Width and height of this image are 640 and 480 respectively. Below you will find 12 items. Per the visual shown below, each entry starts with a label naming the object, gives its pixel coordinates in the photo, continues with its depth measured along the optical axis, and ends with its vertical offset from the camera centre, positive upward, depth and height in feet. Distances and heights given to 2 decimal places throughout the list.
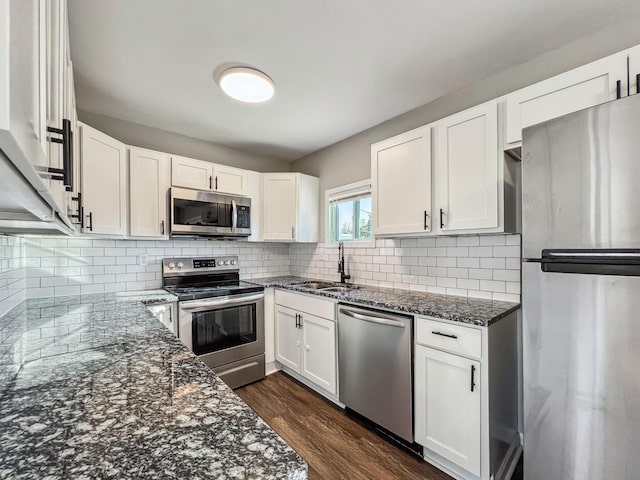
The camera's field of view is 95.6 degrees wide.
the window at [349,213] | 10.00 +1.00
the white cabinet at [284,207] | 10.85 +1.24
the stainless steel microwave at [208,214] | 8.70 +0.87
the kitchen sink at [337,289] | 9.06 -1.59
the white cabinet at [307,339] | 7.93 -2.99
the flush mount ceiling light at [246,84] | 6.39 +3.63
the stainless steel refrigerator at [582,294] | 3.56 -0.75
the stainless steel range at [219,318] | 7.98 -2.28
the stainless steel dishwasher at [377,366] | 6.06 -2.90
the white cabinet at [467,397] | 5.05 -2.95
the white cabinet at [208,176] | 8.98 +2.13
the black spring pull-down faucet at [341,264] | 10.09 -0.85
